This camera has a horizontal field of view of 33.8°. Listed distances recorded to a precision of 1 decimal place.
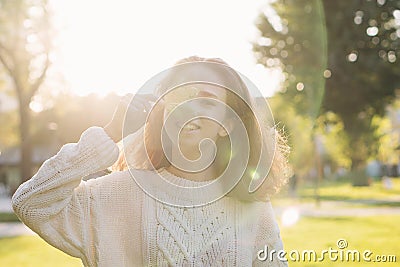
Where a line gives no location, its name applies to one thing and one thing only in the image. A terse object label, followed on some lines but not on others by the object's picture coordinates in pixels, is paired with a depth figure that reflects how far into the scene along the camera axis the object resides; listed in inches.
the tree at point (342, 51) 1104.2
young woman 103.0
